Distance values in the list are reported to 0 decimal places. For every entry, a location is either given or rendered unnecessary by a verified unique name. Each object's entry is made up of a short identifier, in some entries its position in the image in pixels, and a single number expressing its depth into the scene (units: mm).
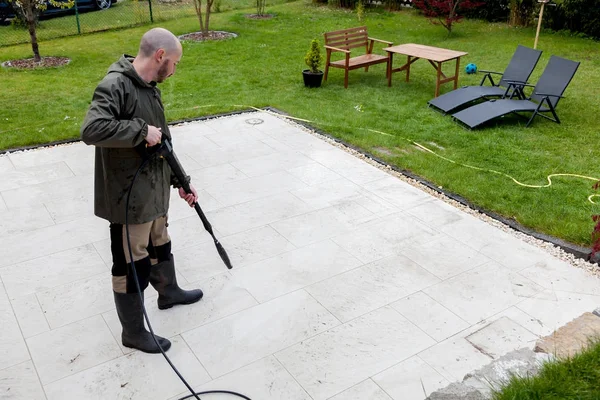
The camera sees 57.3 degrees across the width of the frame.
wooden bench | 8359
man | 2572
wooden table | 7863
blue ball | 9188
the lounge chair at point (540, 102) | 6746
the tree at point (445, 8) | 11922
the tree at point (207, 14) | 11209
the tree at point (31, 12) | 9156
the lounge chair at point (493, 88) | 7320
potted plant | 8070
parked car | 13281
